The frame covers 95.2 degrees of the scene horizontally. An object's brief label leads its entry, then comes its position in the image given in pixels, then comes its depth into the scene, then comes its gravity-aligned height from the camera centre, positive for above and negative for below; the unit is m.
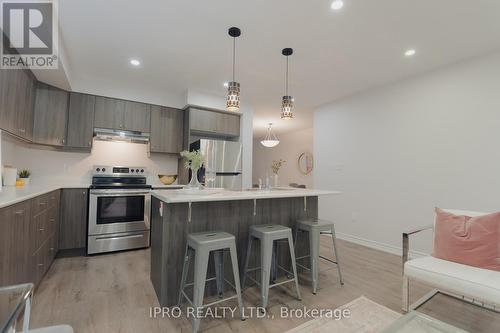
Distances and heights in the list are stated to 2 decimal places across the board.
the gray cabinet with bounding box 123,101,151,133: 3.92 +0.90
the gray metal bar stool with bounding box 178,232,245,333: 1.72 -0.71
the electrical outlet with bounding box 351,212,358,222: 4.06 -0.78
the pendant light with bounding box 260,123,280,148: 5.94 +1.27
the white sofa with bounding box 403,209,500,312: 1.53 -0.75
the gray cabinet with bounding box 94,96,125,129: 3.71 +0.91
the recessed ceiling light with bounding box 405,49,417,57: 2.77 +1.51
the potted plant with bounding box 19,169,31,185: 2.98 -0.14
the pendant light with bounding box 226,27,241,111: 2.44 +0.83
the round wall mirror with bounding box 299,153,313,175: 7.11 +0.28
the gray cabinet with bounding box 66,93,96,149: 3.52 +0.72
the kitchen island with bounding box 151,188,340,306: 2.01 -0.51
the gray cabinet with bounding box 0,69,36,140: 2.23 +0.71
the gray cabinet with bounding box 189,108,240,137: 4.17 +0.90
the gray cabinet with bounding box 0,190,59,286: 1.56 -0.63
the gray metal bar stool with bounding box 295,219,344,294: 2.31 -0.65
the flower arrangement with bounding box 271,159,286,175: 2.85 +0.07
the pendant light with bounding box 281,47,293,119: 2.74 +0.79
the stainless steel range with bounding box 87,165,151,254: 3.33 -0.69
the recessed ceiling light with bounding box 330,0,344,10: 2.02 +1.51
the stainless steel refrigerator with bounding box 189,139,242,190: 4.05 +0.14
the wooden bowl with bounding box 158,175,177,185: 4.21 -0.20
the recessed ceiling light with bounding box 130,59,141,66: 3.14 +1.48
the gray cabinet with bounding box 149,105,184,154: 4.14 +0.73
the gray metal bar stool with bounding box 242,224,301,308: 2.01 -0.69
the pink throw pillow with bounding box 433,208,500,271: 1.82 -0.54
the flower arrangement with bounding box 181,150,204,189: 2.23 +0.07
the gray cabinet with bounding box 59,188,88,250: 3.23 -0.76
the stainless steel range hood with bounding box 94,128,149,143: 3.73 +0.55
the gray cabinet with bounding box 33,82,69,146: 3.23 +0.74
